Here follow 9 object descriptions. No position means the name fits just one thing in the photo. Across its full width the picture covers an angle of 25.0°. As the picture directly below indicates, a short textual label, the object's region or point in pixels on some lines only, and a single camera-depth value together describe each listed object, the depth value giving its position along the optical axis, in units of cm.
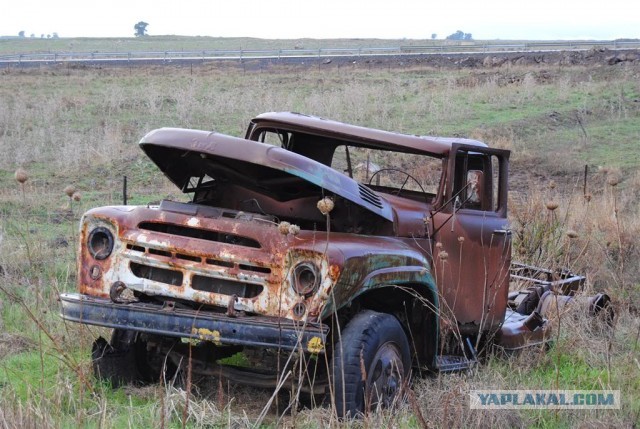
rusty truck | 737
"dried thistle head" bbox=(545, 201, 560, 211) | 896
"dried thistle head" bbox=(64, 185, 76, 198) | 799
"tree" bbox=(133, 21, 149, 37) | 17348
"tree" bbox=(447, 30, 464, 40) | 19912
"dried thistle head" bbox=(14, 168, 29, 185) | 746
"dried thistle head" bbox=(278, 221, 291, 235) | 666
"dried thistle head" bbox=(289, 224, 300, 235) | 677
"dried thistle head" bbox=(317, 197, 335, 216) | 655
